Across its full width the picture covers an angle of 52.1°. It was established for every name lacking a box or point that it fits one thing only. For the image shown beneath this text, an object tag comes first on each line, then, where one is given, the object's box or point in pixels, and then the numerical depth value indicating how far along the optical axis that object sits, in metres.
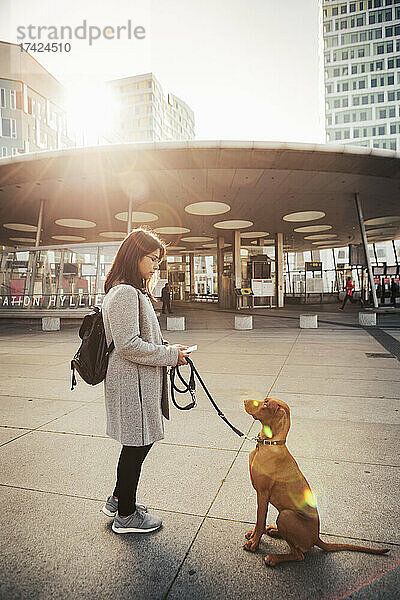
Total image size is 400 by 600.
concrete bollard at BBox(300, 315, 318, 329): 15.08
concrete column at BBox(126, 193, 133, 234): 19.80
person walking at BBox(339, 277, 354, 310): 25.68
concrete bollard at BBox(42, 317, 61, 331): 15.48
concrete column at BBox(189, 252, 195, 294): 50.73
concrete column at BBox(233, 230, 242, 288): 30.88
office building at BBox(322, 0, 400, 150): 78.88
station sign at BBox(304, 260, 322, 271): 38.75
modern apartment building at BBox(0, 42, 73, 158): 48.53
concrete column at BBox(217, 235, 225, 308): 33.00
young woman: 2.36
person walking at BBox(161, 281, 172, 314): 24.77
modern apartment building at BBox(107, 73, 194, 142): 94.19
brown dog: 2.16
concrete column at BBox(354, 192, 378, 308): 19.98
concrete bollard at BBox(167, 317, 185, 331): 14.54
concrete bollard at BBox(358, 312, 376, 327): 15.19
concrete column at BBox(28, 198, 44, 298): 18.05
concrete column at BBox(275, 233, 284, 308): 32.81
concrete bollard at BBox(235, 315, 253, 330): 14.82
